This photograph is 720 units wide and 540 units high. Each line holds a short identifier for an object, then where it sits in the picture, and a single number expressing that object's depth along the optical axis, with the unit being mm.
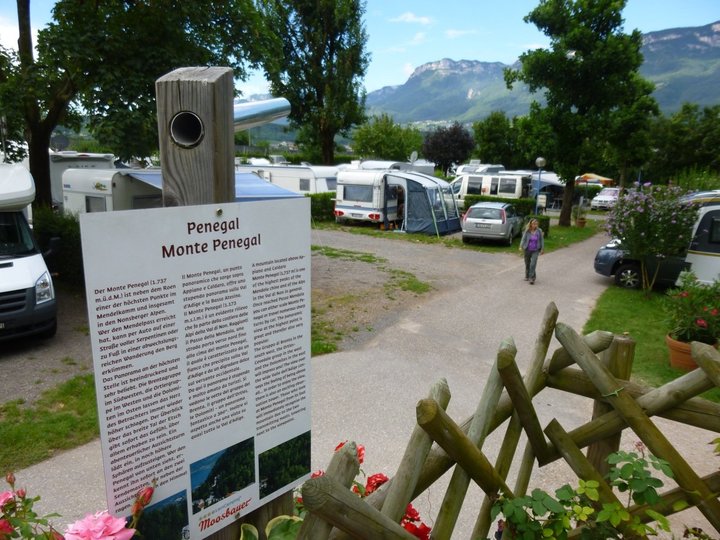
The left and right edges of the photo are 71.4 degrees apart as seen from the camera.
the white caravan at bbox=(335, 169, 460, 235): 20625
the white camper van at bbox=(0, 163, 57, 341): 6594
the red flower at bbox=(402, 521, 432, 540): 1922
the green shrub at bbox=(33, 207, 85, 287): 10266
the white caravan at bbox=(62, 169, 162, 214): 10875
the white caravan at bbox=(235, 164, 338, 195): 25984
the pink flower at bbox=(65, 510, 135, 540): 1326
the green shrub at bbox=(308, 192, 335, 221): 23328
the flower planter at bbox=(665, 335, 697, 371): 6844
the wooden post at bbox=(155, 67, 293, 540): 1516
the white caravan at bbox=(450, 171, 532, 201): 28750
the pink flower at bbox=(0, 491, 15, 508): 1518
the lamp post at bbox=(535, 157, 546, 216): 21609
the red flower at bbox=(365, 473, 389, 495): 2379
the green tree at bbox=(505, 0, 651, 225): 19328
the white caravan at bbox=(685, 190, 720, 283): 10462
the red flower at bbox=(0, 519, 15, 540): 1403
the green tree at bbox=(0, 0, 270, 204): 7957
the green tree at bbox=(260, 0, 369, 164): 31859
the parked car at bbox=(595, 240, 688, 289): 11562
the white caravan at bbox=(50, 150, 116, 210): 17719
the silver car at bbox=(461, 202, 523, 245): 17891
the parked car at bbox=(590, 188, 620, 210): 34000
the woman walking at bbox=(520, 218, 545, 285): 12242
